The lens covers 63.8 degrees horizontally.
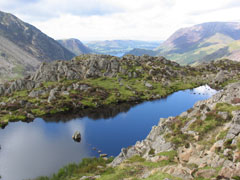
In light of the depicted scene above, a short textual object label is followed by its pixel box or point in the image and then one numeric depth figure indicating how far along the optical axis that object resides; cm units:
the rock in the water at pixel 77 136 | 7820
